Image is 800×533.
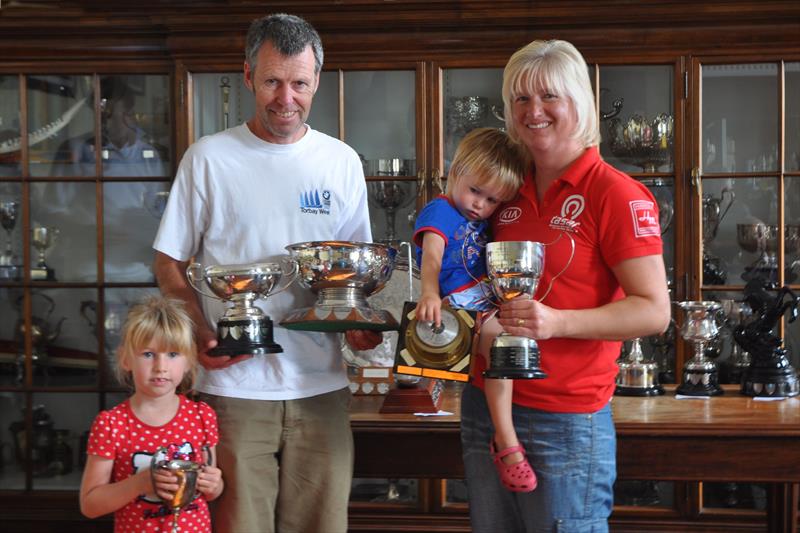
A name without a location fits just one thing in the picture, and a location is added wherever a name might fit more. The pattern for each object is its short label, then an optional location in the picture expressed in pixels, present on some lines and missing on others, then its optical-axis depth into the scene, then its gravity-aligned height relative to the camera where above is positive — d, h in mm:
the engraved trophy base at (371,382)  2881 -385
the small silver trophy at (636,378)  2795 -369
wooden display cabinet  3285 +439
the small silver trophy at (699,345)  2812 -284
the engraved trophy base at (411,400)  2557 -390
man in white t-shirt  1903 -6
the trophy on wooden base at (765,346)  2783 -284
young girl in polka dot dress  1890 -351
